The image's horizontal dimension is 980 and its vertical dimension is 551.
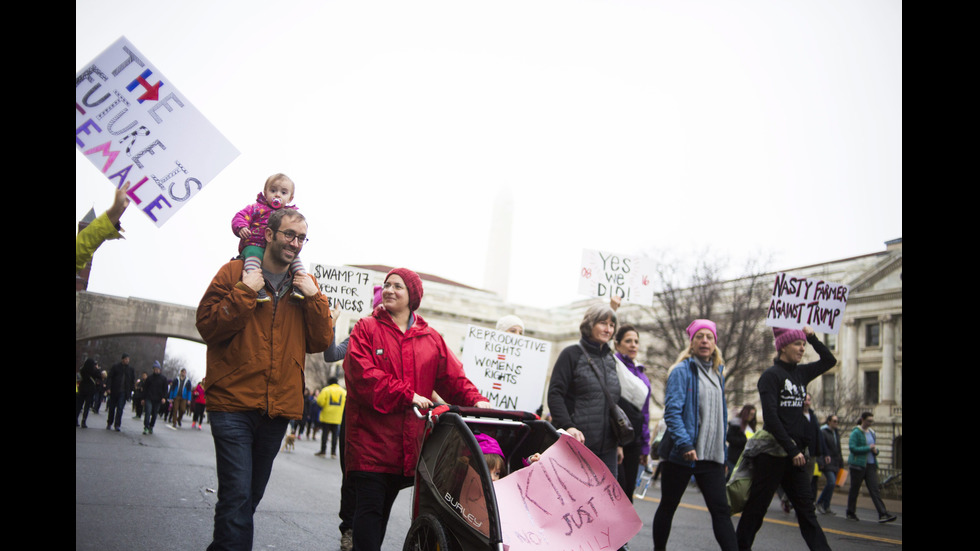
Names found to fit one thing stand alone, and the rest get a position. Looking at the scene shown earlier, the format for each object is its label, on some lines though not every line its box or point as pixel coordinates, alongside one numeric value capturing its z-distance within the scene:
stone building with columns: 41.56
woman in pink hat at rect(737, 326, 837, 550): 5.80
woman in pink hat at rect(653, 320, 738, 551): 5.56
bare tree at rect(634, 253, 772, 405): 32.84
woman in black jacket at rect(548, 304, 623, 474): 5.47
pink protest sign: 3.46
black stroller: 3.34
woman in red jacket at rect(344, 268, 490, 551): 3.93
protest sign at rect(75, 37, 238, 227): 4.59
